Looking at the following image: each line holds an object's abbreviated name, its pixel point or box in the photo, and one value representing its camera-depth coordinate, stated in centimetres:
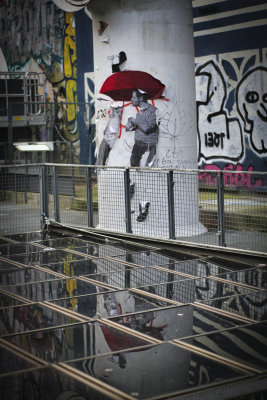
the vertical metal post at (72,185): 1567
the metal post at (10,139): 2028
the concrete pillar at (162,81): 1316
